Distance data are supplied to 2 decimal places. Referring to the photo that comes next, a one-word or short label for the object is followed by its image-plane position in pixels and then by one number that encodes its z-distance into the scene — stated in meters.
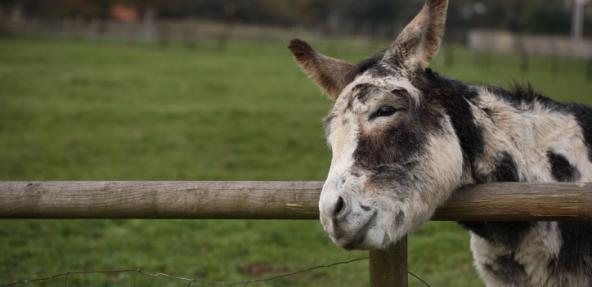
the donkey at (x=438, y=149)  2.89
